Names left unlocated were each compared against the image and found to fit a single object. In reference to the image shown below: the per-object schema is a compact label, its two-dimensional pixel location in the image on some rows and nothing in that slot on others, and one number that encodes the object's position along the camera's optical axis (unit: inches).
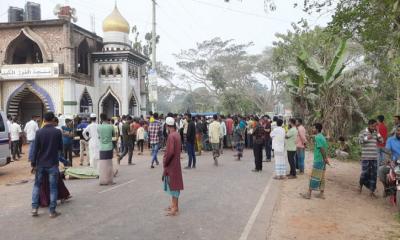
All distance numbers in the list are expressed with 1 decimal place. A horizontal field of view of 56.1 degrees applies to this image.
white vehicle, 448.8
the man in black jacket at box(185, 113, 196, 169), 474.0
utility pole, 758.7
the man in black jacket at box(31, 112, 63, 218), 257.1
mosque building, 873.5
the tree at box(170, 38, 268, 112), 1727.4
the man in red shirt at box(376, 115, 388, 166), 359.3
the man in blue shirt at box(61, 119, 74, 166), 494.7
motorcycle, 288.9
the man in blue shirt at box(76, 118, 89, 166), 509.7
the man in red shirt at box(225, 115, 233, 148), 704.4
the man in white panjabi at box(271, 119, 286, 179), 406.0
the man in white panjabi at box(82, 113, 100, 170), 442.6
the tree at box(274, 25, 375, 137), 639.8
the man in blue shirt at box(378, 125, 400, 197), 300.8
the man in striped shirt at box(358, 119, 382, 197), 341.4
